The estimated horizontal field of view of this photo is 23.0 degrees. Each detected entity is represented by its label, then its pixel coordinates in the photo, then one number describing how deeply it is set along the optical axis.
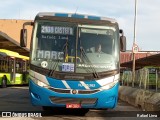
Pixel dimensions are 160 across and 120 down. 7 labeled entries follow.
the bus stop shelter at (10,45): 33.59
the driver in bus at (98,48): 11.69
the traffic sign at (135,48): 23.89
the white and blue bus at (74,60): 11.28
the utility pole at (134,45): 23.99
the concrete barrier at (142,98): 13.56
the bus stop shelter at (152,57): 32.77
